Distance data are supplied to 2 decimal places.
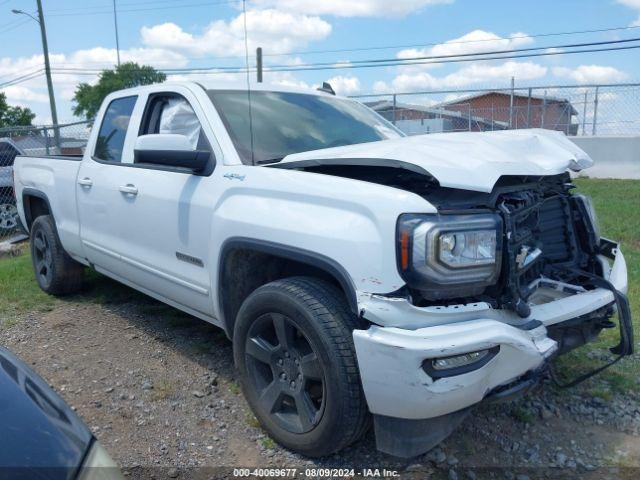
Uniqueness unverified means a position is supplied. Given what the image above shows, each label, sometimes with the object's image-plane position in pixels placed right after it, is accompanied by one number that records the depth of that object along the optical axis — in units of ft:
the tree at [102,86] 144.10
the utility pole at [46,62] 81.92
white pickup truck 7.77
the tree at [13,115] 195.52
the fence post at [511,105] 51.93
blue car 4.75
